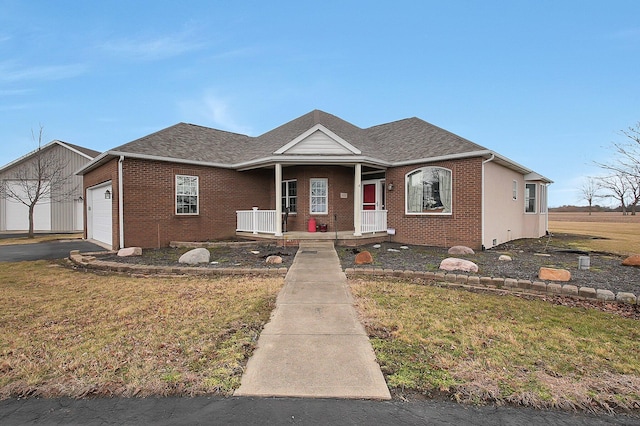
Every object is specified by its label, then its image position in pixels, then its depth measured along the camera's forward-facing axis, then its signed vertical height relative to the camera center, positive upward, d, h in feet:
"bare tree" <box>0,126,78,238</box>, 70.59 +7.17
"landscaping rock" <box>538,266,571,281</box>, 20.72 -4.34
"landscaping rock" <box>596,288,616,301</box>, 17.24 -4.75
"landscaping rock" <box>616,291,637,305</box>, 16.81 -4.81
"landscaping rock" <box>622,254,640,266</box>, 26.81 -4.44
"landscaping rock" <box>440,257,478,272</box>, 23.59 -4.27
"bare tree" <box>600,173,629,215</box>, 130.56 +7.83
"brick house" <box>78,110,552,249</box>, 36.45 +2.95
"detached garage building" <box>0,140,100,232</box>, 72.11 +2.58
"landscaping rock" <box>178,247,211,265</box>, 27.63 -4.21
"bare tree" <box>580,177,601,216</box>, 191.62 +12.23
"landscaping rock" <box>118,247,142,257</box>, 32.77 -4.39
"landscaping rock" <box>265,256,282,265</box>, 27.50 -4.42
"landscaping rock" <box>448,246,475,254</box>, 32.60 -4.21
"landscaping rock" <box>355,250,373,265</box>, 26.45 -4.17
